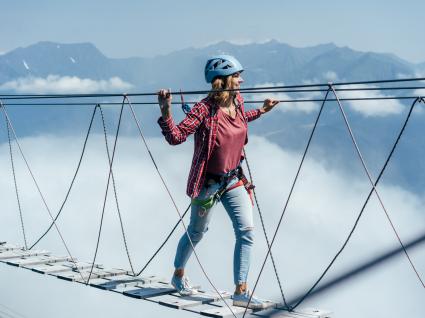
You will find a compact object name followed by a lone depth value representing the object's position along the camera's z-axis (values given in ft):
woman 14.34
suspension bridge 12.97
